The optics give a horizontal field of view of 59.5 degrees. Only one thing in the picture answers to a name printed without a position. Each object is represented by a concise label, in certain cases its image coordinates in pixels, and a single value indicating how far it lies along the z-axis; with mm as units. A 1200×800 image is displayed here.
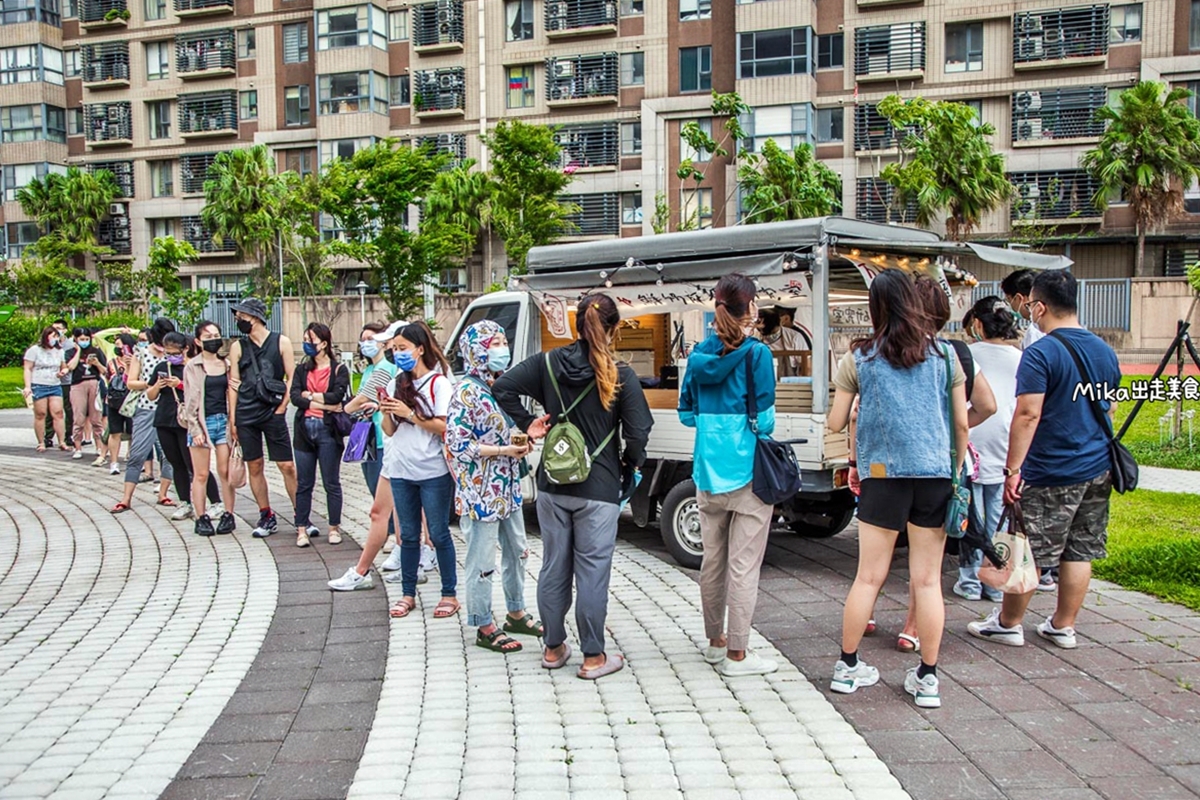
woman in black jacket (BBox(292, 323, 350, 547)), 8438
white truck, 7488
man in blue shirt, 5359
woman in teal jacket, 5207
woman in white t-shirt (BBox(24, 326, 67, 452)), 15695
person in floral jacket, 5801
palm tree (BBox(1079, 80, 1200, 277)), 33812
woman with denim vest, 4777
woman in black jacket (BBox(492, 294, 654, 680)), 5258
